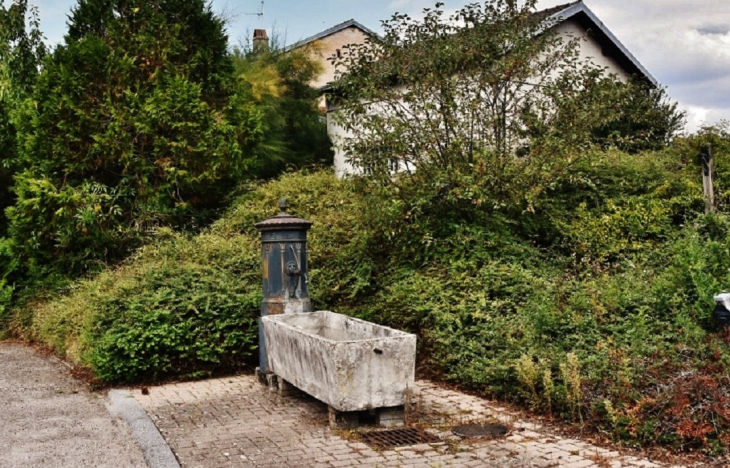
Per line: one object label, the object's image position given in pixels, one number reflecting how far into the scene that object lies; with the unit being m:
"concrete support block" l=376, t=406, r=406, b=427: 6.50
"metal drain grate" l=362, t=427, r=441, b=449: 5.98
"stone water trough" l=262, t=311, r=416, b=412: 6.27
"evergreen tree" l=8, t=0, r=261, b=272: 12.55
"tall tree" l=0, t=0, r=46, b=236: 15.02
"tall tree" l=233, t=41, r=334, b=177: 16.97
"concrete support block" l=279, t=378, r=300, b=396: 7.71
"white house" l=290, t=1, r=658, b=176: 18.06
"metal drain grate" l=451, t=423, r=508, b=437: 6.17
